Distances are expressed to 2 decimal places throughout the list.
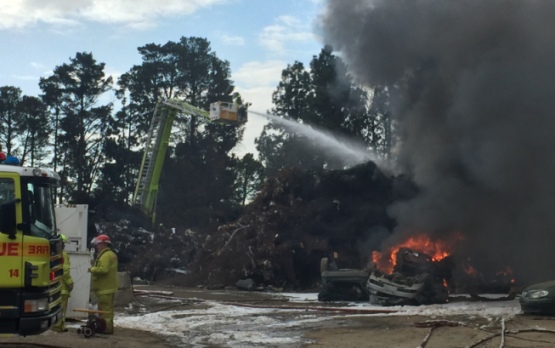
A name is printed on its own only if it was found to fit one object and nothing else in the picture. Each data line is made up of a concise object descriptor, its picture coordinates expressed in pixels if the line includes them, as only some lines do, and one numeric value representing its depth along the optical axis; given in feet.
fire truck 27.25
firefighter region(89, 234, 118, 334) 38.73
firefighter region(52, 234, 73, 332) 38.01
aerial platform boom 130.82
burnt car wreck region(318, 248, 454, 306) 58.39
